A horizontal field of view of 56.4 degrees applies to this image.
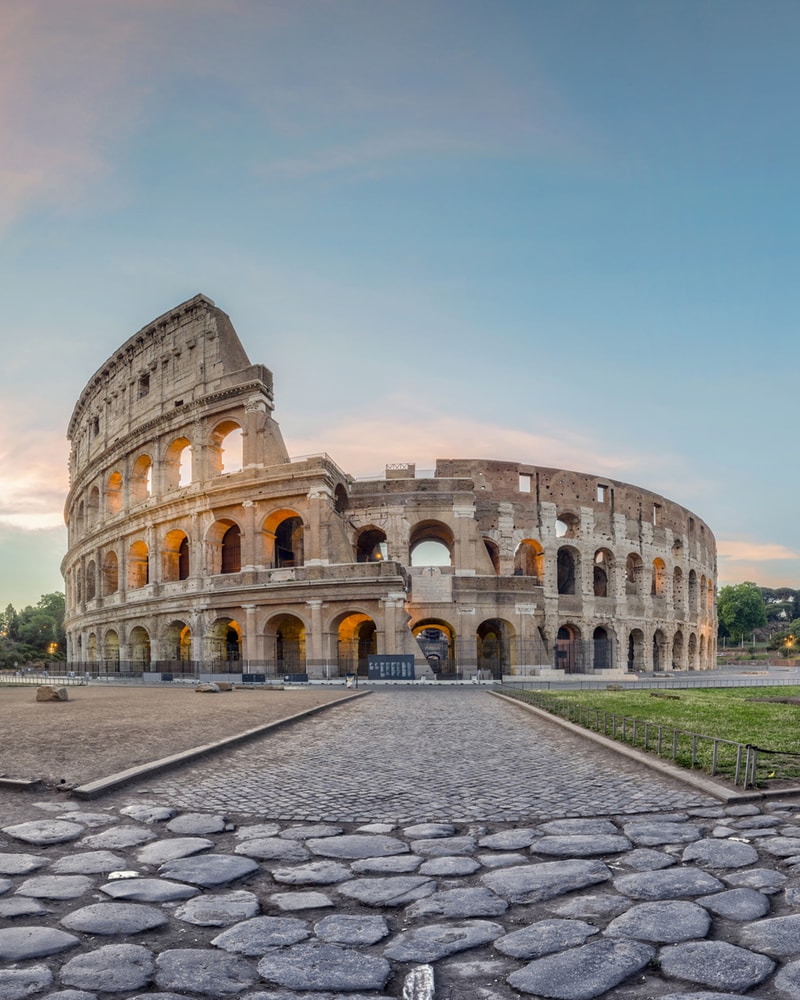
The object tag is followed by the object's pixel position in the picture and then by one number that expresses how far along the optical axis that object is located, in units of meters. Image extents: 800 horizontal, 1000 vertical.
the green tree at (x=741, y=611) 98.75
